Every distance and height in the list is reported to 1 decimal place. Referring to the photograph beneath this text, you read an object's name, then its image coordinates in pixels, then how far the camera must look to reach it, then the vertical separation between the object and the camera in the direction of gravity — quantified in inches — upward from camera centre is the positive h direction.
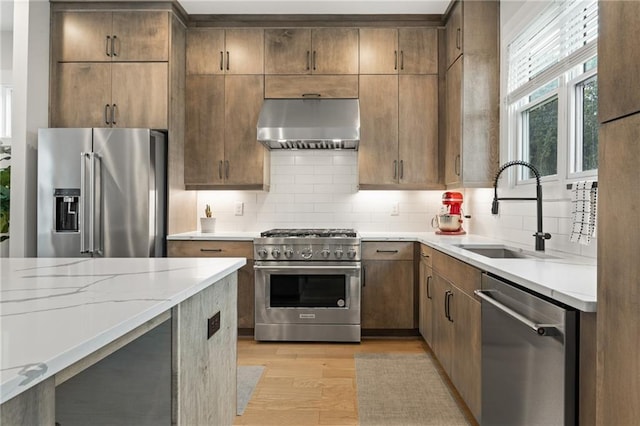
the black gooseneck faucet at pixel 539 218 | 95.1 -1.0
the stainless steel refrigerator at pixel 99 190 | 137.1 +6.7
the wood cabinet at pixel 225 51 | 158.1 +57.6
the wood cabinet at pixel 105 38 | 147.9 +58.3
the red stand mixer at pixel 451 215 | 153.6 -0.7
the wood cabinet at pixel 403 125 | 157.1 +31.2
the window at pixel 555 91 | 93.8 +30.1
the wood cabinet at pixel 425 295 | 129.6 -25.1
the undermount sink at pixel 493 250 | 113.8 -9.7
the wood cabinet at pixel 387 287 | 146.9 -24.5
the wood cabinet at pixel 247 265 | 147.9 -17.6
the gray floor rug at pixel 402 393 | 94.3 -43.2
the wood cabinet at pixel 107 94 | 148.1 +39.5
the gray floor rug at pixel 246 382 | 101.0 -43.1
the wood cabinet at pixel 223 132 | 158.4 +28.7
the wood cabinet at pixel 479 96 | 137.3 +36.4
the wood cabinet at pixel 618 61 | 38.6 +14.1
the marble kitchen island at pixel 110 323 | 27.2 -8.7
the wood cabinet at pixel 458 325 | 85.4 -25.1
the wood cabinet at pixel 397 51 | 156.4 +57.1
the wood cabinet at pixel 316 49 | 157.2 +58.0
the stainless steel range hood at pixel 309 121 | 148.7 +30.8
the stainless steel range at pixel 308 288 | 144.2 -24.7
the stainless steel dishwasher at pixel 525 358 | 51.6 -20.0
